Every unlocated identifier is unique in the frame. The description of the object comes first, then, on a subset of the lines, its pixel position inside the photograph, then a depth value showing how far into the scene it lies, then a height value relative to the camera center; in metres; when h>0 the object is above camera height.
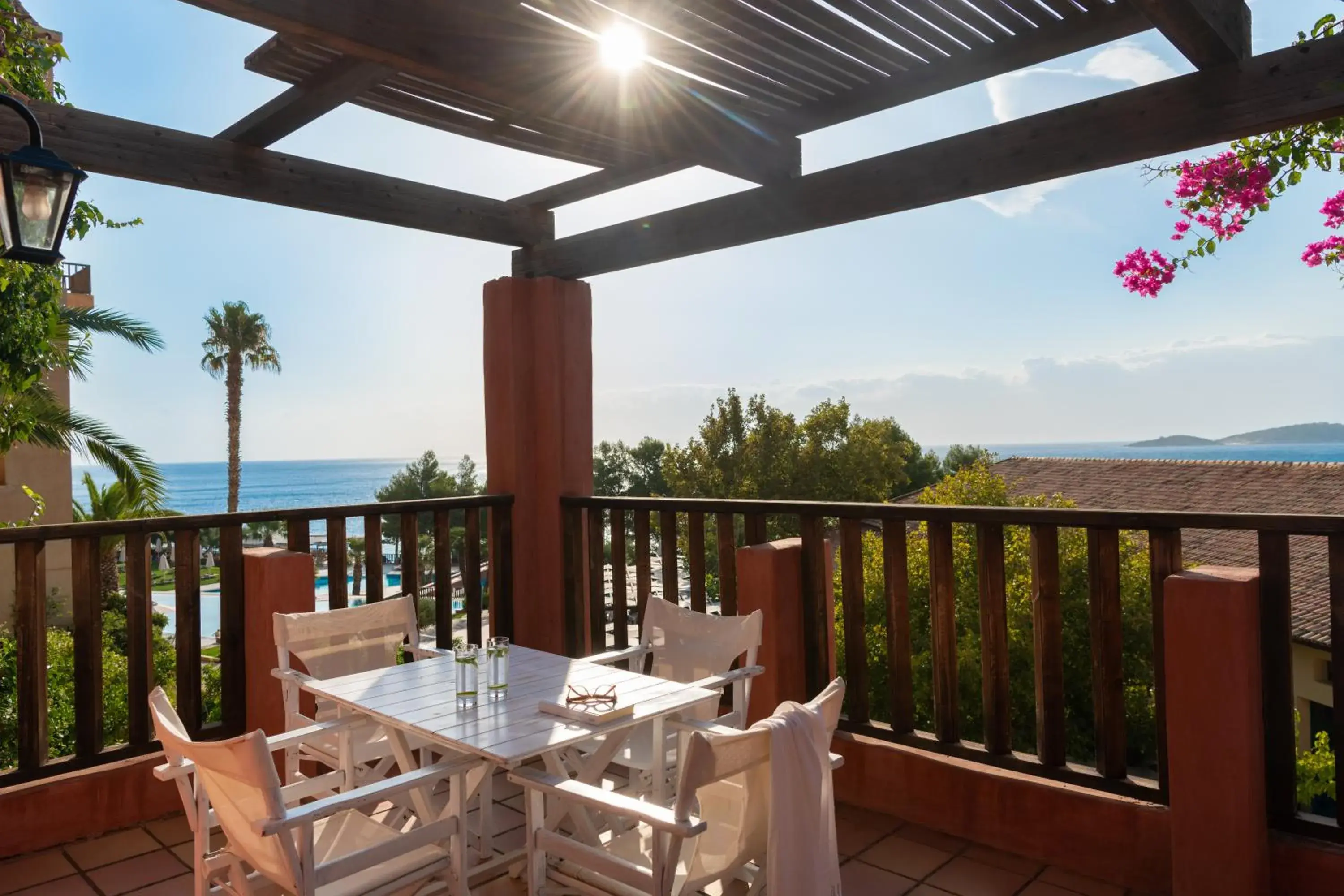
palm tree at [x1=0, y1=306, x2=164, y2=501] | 11.12 +0.84
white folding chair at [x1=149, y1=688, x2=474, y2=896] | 1.72 -0.82
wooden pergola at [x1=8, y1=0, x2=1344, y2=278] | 2.54 +1.31
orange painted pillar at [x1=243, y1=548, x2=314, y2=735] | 3.36 -0.57
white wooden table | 2.12 -0.68
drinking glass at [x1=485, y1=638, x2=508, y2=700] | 2.51 -0.60
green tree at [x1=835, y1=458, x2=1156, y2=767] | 11.85 -2.82
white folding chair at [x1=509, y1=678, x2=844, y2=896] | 1.72 -0.85
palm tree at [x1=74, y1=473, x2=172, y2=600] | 14.92 -0.50
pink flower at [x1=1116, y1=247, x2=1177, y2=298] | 5.24 +1.09
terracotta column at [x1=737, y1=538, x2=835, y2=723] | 3.35 -0.61
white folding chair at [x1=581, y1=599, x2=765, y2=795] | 2.79 -0.71
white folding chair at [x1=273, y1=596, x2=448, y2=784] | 2.82 -0.66
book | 2.20 -0.66
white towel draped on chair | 1.78 -0.73
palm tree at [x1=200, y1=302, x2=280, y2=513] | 29.16 +4.29
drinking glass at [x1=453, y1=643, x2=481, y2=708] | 2.40 -0.60
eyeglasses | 2.33 -0.65
